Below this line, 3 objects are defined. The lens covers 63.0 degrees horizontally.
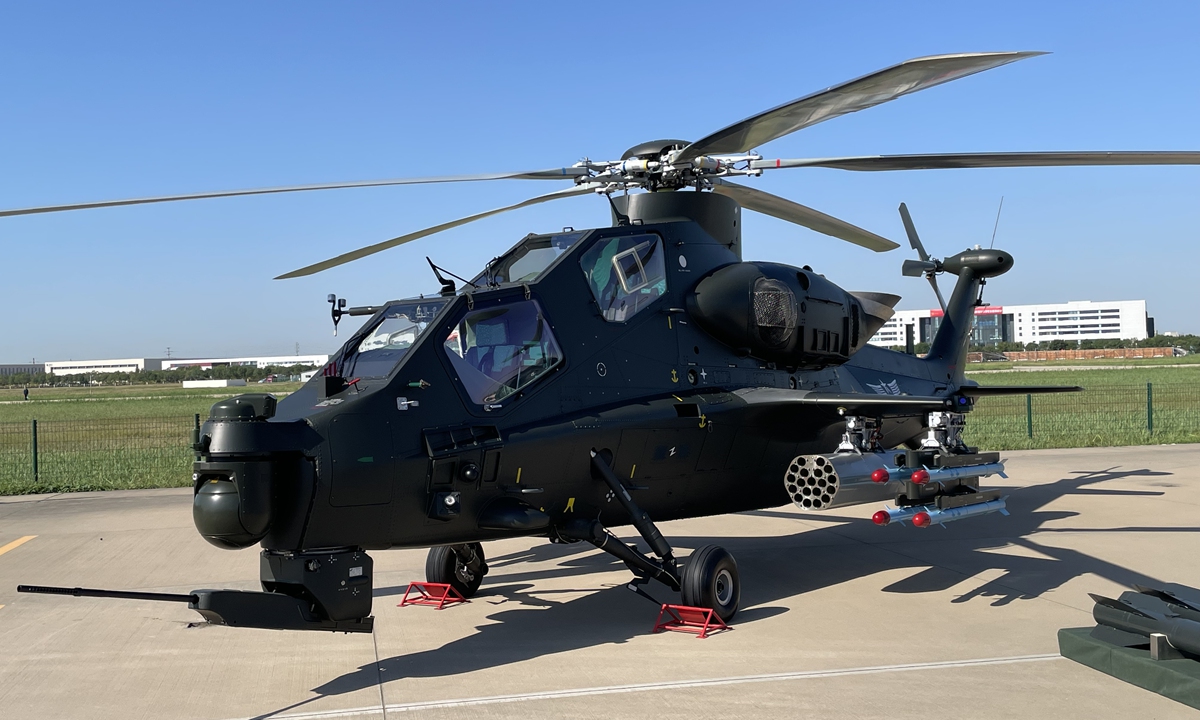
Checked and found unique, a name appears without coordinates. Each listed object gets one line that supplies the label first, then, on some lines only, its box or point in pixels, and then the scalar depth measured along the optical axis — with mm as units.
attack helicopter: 6305
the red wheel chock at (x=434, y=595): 9062
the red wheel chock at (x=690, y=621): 7840
